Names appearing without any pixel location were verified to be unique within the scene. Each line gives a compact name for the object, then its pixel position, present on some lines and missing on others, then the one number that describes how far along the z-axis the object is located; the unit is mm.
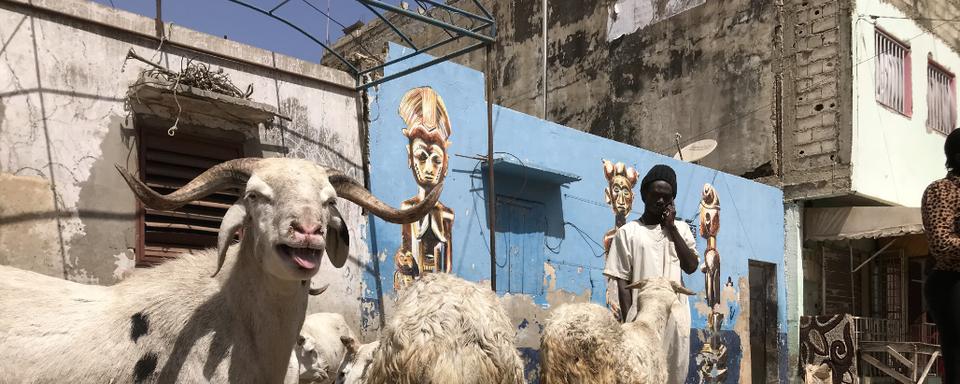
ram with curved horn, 3467
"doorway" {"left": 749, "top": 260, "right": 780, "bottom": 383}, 14852
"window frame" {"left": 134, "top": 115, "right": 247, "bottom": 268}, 7113
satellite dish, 14711
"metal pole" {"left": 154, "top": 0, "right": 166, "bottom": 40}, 7316
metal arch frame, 6968
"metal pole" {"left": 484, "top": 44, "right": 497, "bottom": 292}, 7912
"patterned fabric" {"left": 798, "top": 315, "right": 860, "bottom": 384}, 12672
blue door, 10367
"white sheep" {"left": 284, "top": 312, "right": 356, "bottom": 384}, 6512
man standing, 5254
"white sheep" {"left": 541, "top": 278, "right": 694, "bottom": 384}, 4586
